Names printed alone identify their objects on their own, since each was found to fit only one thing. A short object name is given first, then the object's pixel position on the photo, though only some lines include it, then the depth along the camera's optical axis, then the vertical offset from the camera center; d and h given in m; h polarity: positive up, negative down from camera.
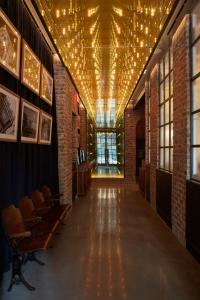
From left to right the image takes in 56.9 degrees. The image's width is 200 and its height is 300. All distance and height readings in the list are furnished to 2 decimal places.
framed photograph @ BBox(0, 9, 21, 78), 2.15 +1.29
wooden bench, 2.09 -1.12
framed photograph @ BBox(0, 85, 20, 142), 2.20 +0.45
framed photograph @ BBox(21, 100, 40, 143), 2.76 +0.44
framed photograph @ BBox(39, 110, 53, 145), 3.45 +0.42
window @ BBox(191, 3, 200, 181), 2.85 +0.84
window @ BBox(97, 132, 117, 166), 15.79 +0.15
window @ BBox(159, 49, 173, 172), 4.02 +0.85
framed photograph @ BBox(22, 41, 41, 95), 2.72 +1.28
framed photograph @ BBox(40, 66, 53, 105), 3.49 +1.26
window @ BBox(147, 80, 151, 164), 5.70 +1.10
